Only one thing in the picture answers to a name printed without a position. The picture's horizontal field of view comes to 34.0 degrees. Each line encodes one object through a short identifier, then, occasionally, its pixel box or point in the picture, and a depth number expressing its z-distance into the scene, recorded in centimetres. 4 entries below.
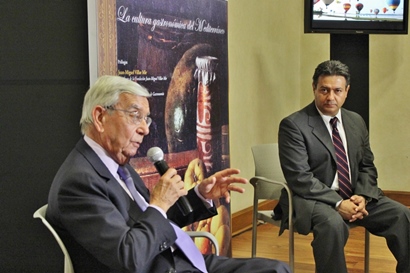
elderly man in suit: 226
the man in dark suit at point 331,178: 399
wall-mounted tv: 580
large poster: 336
